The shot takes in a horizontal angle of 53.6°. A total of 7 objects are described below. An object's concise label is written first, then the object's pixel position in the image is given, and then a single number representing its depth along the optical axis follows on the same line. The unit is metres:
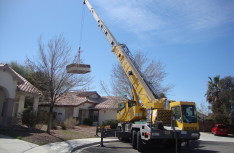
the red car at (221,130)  27.95
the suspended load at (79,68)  15.18
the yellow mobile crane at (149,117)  11.39
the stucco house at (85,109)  32.88
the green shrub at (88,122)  32.50
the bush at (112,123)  25.86
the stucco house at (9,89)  16.64
